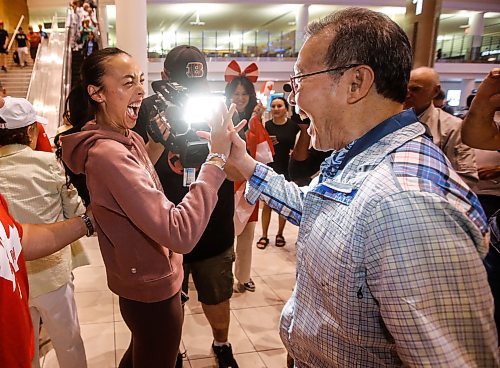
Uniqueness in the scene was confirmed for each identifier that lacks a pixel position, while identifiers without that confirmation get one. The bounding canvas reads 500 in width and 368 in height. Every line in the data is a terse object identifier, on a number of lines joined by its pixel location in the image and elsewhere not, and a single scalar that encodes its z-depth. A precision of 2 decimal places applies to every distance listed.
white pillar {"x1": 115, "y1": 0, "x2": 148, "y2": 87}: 5.07
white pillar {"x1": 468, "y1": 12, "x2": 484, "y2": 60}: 17.36
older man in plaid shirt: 0.71
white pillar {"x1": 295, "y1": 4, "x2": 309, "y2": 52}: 16.44
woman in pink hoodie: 1.22
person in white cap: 1.82
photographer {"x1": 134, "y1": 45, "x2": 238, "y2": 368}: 1.96
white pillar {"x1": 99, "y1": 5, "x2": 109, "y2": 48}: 10.60
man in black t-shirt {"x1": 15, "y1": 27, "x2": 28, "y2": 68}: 12.20
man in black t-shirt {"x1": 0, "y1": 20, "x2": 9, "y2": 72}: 11.64
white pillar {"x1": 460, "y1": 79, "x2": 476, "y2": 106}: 17.72
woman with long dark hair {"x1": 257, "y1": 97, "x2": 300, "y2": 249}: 4.44
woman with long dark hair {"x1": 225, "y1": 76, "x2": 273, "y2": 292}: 3.12
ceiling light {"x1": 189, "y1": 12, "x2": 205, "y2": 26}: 18.67
